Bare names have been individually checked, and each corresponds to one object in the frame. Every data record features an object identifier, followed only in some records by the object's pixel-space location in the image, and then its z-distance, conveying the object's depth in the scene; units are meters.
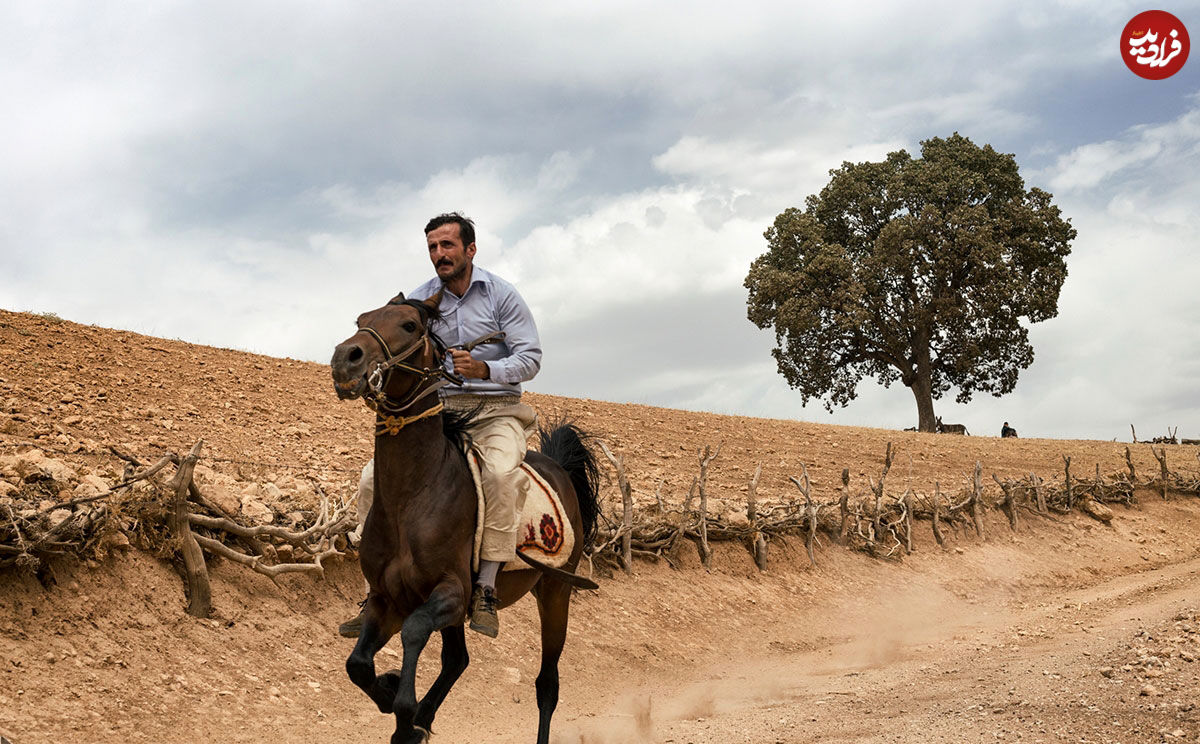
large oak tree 32.22
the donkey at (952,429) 35.09
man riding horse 5.24
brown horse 4.47
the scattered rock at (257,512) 8.74
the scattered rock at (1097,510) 21.14
